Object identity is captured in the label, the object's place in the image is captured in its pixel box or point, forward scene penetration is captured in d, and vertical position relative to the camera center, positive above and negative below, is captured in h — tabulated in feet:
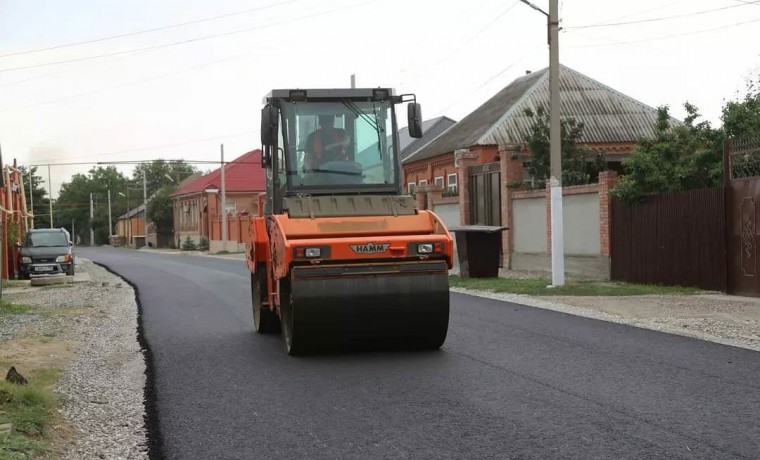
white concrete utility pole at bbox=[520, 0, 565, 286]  61.57 +4.49
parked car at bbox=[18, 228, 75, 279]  88.69 -2.85
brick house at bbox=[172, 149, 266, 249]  215.31 +6.52
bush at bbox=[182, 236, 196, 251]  222.07 -5.51
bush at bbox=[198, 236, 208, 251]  213.87 -5.14
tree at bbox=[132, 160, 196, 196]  469.28 +26.60
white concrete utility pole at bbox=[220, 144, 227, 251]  175.52 -0.59
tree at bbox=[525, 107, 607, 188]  87.71 +5.81
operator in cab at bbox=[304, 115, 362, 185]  32.83 +2.25
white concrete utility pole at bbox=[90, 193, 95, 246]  392.45 -3.96
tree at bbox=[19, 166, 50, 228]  314.65 +10.08
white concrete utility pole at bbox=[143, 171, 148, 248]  275.51 -0.57
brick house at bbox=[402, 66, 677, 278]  69.67 +5.65
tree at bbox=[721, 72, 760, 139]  61.48 +6.29
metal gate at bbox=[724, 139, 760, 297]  50.70 -0.37
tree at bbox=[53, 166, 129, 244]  410.31 +12.67
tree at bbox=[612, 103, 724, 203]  61.46 +3.12
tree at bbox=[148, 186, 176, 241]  269.85 +3.34
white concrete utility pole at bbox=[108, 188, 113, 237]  375.45 -0.98
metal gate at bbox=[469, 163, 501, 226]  86.95 +2.03
